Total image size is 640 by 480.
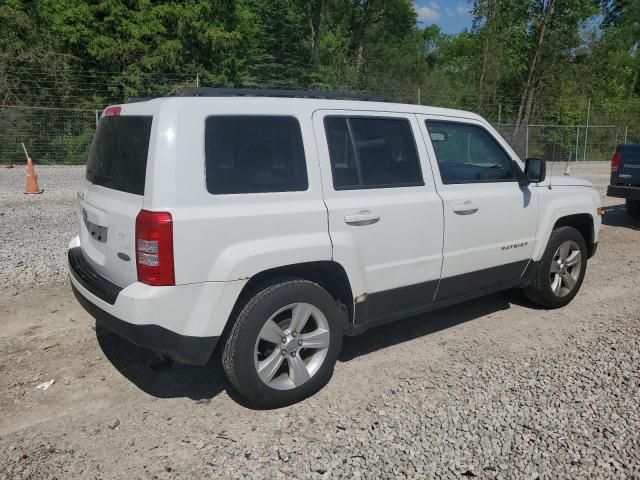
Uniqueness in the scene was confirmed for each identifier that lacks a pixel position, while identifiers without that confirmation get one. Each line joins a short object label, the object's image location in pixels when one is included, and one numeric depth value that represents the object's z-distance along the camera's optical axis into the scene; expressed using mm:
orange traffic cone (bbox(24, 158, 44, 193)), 11992
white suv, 3018
